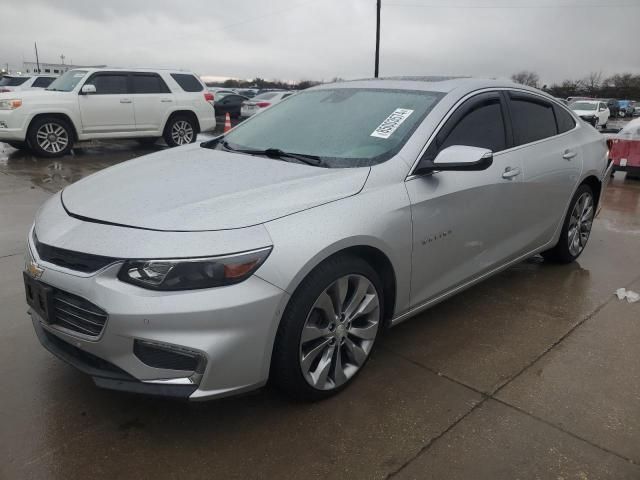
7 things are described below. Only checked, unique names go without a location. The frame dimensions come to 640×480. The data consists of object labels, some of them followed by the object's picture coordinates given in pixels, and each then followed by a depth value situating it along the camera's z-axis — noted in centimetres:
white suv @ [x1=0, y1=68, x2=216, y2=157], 1008
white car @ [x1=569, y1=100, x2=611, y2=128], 2555
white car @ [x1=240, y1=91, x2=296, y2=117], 1865
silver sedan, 218
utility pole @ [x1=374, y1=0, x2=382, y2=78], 2738
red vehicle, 973
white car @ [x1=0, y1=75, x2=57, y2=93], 1883
